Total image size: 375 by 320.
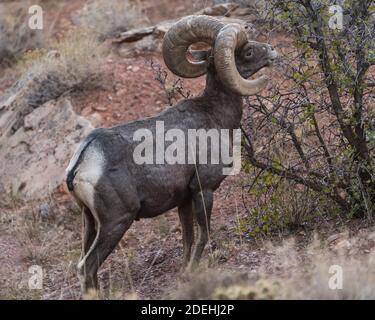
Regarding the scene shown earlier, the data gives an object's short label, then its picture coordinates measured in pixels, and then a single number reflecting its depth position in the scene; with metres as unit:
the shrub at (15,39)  17.75
